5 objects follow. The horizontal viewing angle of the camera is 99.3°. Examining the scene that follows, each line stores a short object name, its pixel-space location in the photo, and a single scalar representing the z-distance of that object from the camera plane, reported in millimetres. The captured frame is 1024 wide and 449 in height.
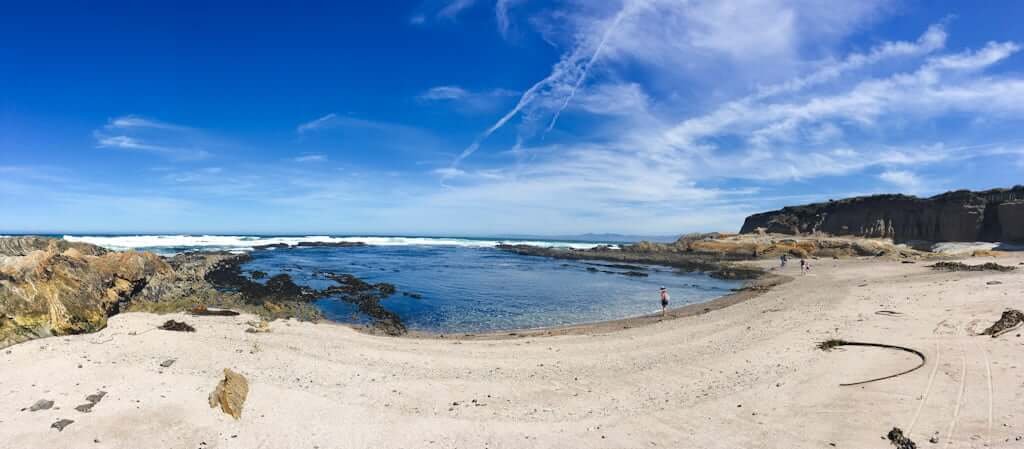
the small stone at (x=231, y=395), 6707
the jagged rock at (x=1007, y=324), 9297
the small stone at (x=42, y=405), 6336
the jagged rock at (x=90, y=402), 6352
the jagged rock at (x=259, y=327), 12230
